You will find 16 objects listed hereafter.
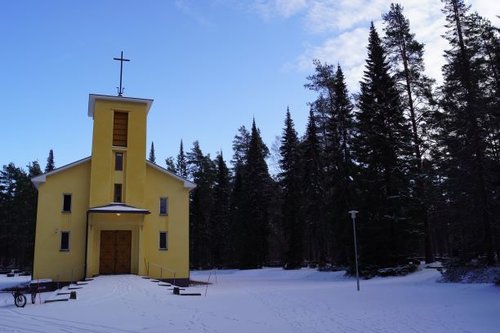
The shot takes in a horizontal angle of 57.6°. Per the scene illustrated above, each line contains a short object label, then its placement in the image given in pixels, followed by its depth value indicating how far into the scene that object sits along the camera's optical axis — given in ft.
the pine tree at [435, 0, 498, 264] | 75.05
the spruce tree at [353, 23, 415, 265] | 95.30
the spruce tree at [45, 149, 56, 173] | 269.44
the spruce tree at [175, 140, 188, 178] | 240.40
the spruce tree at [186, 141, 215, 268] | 194.80
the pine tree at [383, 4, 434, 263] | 110.39
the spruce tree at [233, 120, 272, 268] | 166.09
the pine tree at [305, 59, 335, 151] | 130.97
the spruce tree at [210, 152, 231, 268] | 192.75
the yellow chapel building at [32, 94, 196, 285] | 84.38
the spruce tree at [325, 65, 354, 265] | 116.57
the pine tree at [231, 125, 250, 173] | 223.51
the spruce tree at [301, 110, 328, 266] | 149.59
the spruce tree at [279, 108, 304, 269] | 153.48
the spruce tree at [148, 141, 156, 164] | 313.32
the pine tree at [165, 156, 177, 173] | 257.05
